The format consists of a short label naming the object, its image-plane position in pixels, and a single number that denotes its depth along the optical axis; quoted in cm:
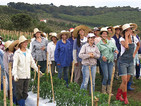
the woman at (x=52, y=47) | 764
